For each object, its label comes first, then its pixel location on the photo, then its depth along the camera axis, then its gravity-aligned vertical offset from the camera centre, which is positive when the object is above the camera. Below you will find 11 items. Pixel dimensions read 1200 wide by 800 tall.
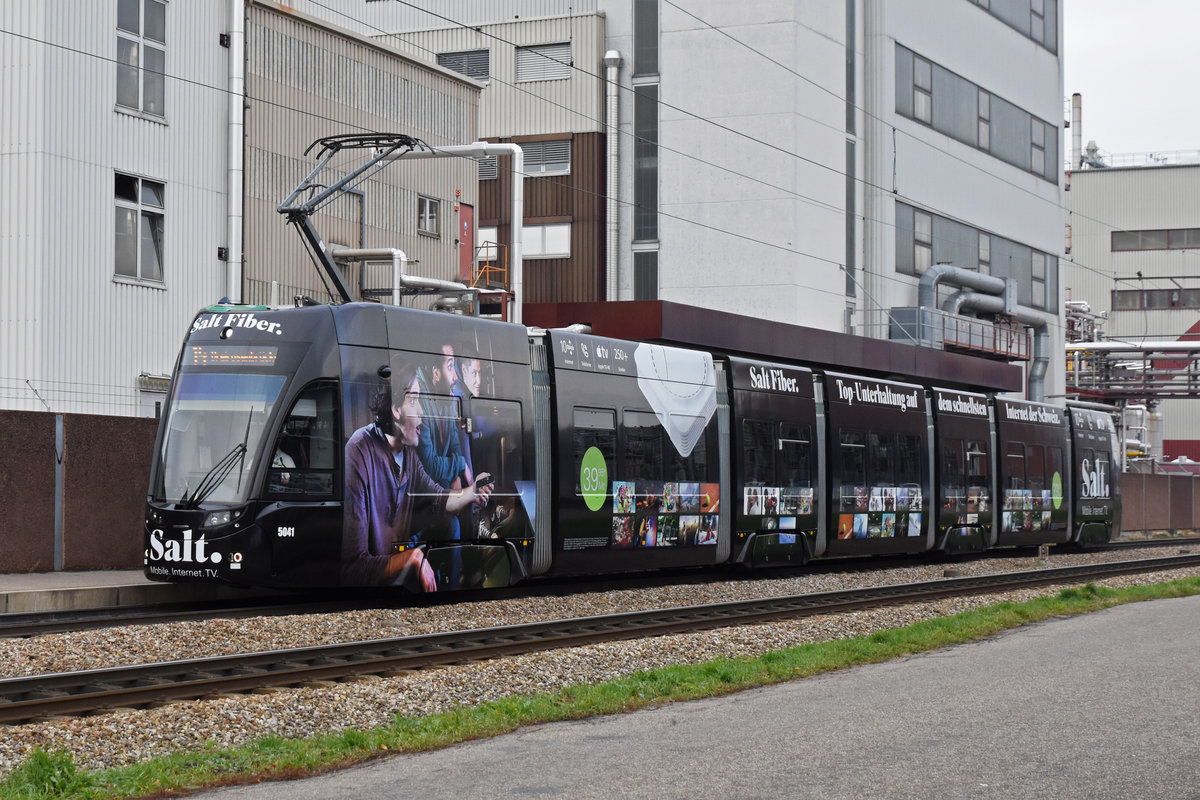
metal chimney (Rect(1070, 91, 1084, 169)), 91.81 +20.40
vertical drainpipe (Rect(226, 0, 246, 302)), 27.30 +5.67
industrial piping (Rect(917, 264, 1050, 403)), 47.53 +5.32
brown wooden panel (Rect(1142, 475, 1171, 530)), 50.91 -1.45
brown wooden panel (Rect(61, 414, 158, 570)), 19.38 -0.46
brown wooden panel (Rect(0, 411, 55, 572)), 18.53 -0.46
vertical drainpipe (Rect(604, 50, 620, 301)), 43.34 +8.33
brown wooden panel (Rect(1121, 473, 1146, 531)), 49.09 -1.36
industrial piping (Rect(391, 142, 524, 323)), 30.66 +6.11
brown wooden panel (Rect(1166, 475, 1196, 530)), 53.16 -1.38
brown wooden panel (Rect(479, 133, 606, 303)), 44.12 +7.18
